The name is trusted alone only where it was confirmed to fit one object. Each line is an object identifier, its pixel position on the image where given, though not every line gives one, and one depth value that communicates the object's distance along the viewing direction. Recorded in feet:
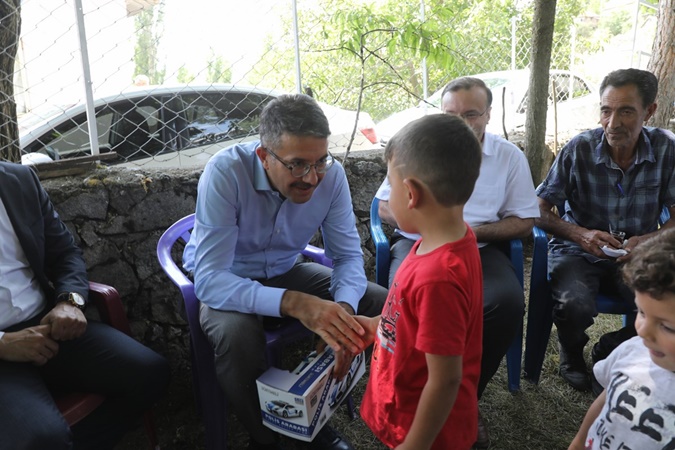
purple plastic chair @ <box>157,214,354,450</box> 6.17
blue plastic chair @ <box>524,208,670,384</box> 7.81
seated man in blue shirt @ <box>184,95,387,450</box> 5.71
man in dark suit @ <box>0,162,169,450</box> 5.46
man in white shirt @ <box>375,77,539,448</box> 7.68
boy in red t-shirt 3.78
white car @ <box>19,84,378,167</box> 8.80
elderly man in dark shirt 7.59
